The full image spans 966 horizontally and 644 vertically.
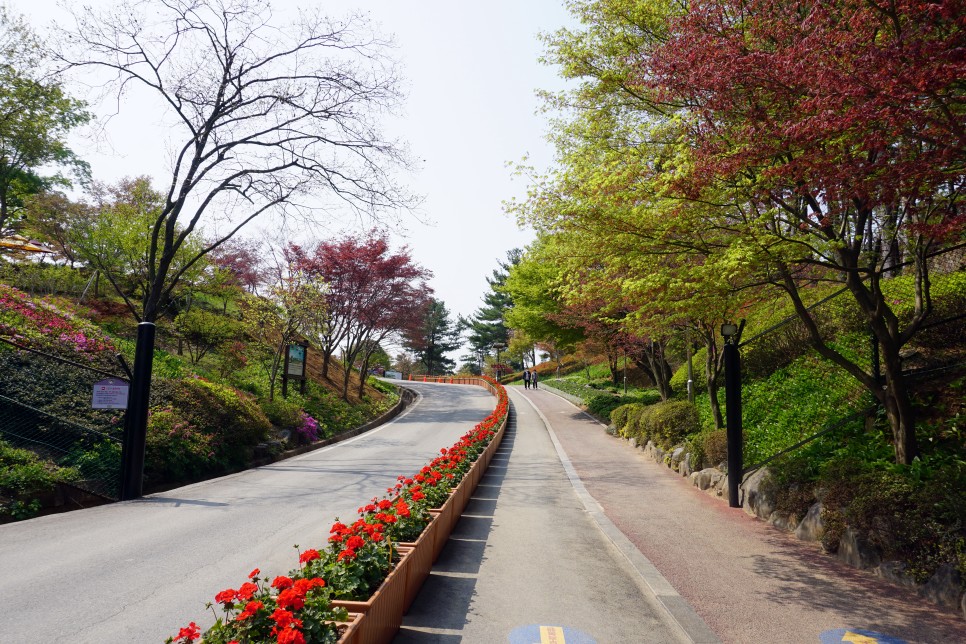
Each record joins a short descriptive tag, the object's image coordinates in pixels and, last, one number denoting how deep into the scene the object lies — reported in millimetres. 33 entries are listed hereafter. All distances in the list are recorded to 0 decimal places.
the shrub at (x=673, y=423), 13422
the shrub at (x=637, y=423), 15573
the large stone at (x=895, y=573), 5328
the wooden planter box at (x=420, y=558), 4832
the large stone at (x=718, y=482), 9812
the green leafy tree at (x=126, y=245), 18266
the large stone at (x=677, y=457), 12328
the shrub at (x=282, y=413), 15906
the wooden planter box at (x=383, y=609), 3492
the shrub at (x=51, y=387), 9828
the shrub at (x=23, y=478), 7336
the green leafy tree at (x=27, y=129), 17938
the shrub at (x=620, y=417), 18547
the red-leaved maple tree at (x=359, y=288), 24047
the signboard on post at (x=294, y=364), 19422
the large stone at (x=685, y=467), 11655
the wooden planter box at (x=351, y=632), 3102
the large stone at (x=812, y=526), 6812
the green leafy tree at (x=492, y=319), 63825
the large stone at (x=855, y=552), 5832
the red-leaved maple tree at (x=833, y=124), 4613
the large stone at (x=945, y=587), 4855
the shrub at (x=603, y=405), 22938
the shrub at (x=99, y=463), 8828
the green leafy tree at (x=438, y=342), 69000
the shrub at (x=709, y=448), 10633
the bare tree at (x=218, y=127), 12695
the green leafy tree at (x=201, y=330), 19719
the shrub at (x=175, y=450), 10258
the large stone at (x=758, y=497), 8195
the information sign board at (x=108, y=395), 9211
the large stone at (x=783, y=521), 7498
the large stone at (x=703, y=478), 10438
